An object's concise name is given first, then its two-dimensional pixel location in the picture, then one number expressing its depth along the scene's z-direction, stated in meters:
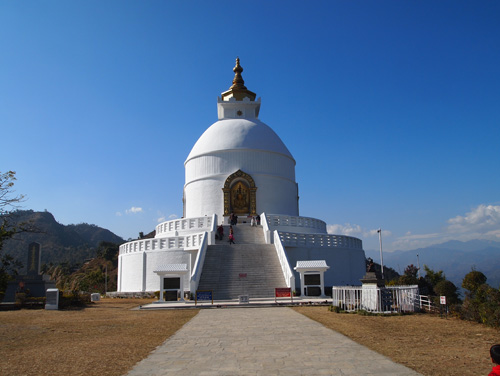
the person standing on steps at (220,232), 25.96
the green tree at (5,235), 18.67
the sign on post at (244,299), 17.14
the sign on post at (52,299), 17.11
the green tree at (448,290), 17.05
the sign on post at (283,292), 17.88
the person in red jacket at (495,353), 3.83
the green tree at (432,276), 26.02
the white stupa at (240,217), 23.56
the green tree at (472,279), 21.03
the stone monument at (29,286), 19.91
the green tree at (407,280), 21.36
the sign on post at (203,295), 17.55
